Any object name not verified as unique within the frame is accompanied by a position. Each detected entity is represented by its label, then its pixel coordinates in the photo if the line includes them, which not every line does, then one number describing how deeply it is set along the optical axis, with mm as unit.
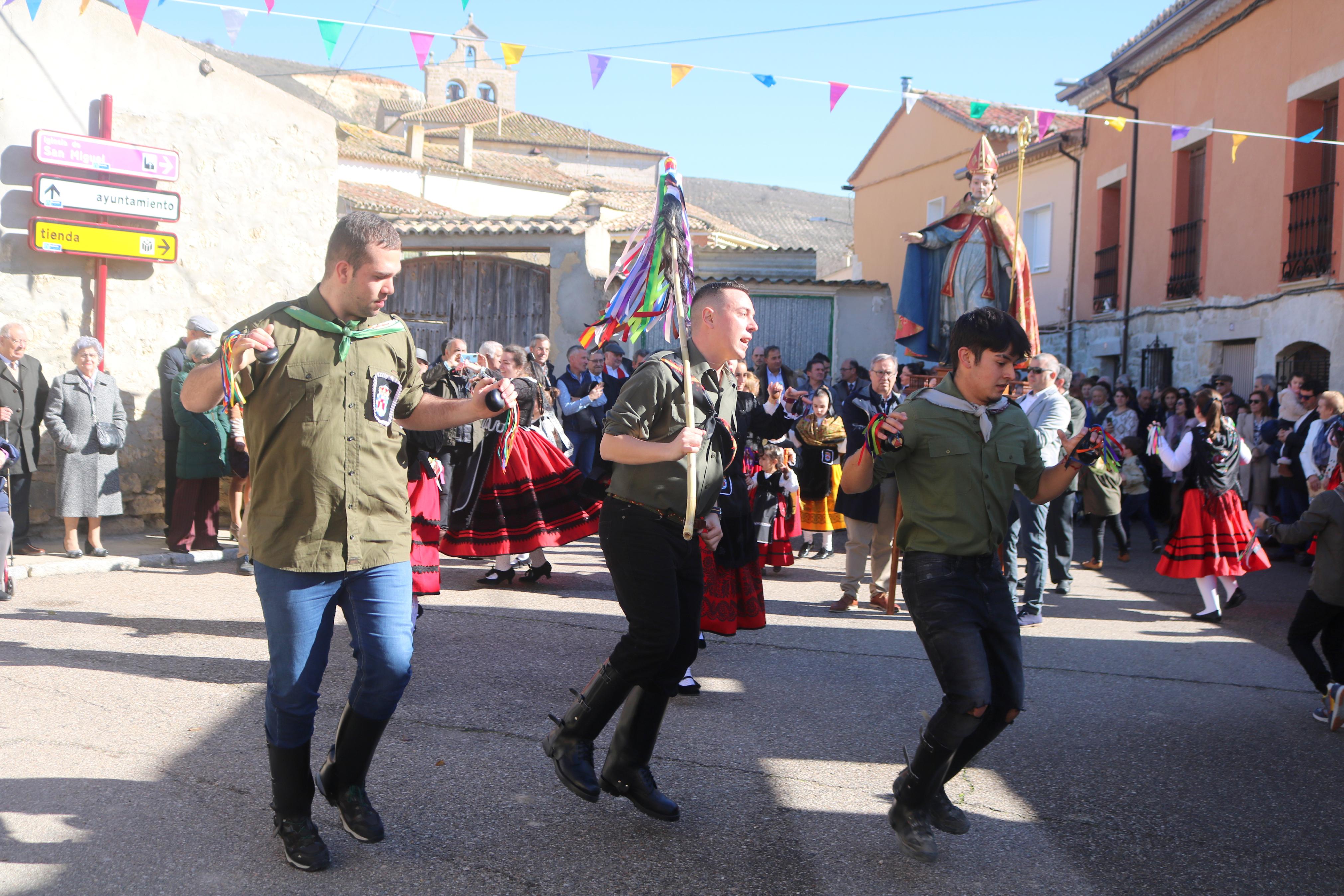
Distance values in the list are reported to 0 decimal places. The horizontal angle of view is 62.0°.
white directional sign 9148
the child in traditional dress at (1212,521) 7812
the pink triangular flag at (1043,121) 10172
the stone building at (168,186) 9203
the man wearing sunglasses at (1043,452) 6949
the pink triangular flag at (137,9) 7680
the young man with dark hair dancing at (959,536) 3406
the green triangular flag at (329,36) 8195
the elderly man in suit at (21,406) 8219
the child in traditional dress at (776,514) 7605
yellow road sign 9211
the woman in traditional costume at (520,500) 7863
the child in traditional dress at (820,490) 9234
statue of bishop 7387
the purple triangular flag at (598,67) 8852
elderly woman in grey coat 8625
